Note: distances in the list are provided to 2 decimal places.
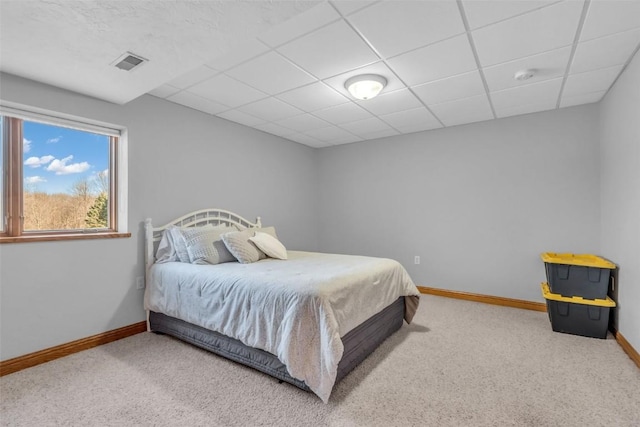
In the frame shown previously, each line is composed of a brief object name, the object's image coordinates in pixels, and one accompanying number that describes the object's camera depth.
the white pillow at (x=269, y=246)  3.20
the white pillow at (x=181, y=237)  2.96
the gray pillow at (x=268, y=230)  3.68
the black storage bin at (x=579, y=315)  2.73
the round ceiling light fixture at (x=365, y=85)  2.62
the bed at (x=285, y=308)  1.88
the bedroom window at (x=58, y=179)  2.33
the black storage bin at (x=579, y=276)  2.75
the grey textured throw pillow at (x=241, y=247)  2.97
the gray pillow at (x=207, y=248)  2.88
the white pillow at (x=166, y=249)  3.02
